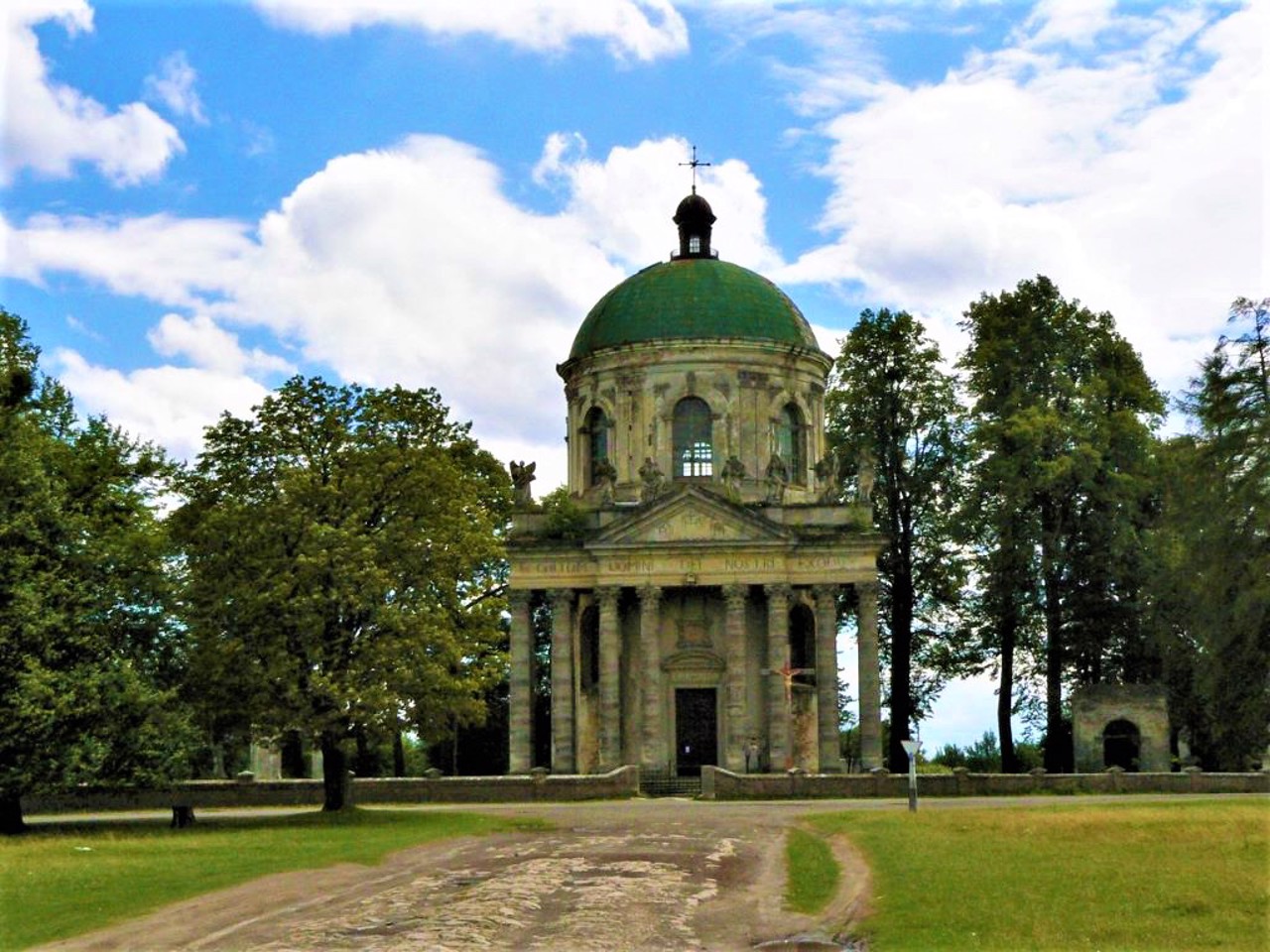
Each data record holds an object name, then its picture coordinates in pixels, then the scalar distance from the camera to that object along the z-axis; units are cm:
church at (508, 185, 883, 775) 5684
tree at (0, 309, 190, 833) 3562
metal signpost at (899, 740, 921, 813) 3791
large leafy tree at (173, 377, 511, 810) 3988
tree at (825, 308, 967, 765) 6475
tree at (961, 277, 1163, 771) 5847
